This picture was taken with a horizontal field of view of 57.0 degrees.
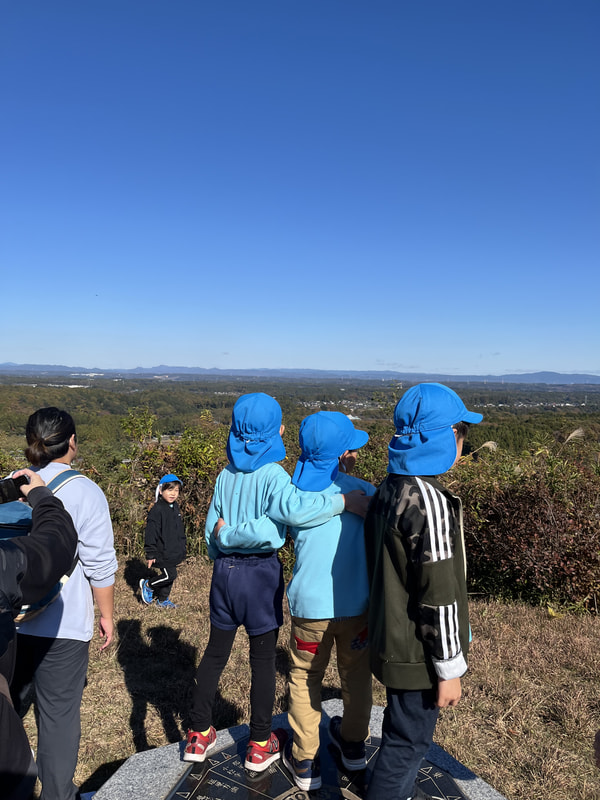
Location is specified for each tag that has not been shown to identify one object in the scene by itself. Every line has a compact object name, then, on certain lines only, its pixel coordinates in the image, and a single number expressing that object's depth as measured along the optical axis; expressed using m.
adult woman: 2.33
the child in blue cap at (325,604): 2.50
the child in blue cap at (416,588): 2.00
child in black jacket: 5.71
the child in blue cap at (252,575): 2.65
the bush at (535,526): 5.02
